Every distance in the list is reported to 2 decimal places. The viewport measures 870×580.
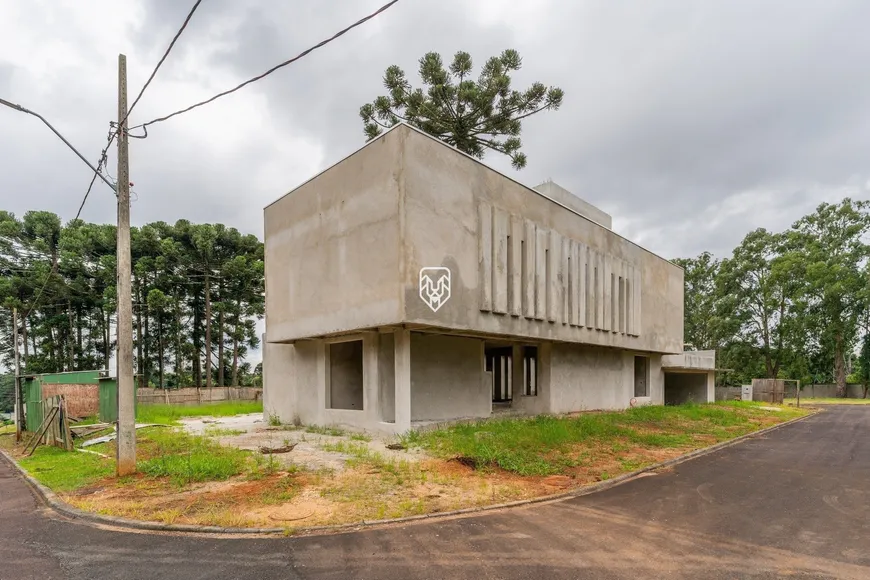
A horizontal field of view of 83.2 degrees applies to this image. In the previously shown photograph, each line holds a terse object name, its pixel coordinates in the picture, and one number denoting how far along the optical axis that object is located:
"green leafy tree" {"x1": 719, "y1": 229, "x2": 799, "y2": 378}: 47.03
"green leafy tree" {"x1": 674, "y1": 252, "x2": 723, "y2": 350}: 50.59
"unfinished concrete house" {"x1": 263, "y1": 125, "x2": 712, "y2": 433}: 12.52
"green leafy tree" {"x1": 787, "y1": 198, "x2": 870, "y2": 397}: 43.12
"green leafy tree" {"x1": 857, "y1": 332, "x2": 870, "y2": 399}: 46.22
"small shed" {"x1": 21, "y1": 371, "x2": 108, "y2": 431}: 17.52
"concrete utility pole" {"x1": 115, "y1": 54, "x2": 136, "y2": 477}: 8.73
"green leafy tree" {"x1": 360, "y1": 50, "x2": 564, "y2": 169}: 24.08
